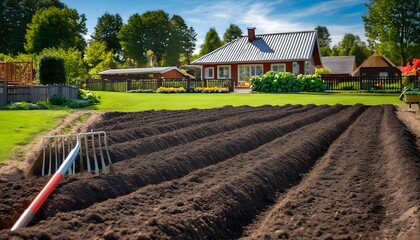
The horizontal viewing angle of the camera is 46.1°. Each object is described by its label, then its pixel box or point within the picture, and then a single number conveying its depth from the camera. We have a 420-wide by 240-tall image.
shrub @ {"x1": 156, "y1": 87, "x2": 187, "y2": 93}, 37.16
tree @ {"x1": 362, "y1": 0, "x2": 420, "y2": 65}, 61.81
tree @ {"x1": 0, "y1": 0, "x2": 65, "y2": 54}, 80.38
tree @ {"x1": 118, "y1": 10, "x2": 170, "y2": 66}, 96.38
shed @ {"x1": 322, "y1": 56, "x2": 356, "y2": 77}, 68.53
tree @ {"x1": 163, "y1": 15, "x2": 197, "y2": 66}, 96.75
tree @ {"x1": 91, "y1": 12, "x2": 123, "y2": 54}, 104.10
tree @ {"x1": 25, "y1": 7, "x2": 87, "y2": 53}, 72.75
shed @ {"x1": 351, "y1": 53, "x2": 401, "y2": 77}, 58.62
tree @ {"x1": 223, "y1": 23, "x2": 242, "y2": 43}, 102.25
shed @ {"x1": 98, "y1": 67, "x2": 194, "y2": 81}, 55.16
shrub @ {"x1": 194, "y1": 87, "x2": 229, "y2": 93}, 36.34
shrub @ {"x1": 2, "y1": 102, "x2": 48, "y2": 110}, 19.14
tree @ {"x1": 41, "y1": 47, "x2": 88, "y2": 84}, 40.93
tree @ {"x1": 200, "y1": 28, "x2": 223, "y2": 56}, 86.06
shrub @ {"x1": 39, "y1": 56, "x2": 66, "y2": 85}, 25.66
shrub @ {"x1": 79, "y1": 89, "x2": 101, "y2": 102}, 24.33
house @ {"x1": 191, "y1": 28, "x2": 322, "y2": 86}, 43.59
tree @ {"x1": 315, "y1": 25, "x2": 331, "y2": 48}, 148.50
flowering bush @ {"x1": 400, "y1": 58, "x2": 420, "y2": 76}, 25.44
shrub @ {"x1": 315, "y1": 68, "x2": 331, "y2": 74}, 43.40
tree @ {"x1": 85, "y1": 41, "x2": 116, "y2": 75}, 69.81
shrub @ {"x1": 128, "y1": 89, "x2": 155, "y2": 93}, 39.09
